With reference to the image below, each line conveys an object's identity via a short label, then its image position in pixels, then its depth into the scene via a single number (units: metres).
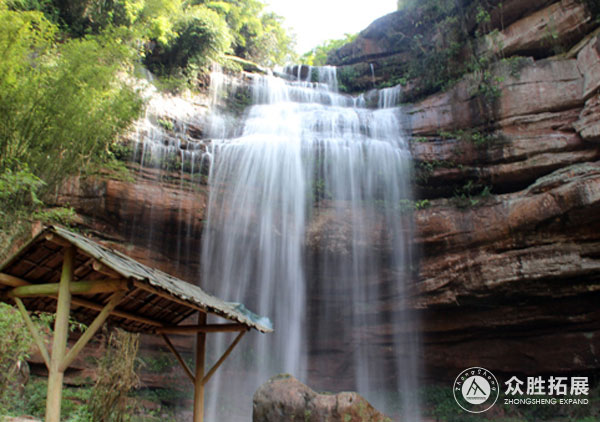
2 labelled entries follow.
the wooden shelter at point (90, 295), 3.84
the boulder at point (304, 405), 6.96
